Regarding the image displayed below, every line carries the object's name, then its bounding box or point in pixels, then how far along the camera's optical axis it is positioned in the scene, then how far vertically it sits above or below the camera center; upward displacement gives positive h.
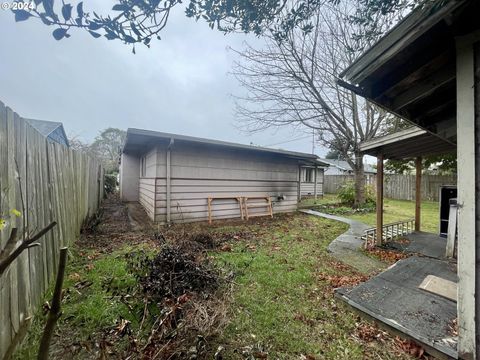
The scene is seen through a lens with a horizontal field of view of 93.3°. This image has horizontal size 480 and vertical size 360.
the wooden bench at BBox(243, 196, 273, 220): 8.33 -0.92
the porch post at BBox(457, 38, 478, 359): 1.76 -0.11
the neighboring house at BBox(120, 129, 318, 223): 6.54 +0.18
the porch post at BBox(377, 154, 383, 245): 5.19 -0.42
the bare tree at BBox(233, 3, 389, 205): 9.59 +4.25
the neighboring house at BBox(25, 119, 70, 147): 12.03 +2.96
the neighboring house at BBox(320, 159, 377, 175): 26.81 +1.60
